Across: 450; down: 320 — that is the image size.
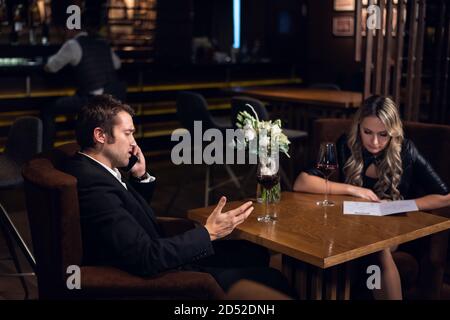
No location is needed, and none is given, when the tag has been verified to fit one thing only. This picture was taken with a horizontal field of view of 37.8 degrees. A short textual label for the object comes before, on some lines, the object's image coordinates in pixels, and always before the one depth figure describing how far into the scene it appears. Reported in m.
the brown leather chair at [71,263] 2.02
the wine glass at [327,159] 2.54
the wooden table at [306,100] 5.19
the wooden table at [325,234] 2.06
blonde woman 2.80
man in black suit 2.03
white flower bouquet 2.45
